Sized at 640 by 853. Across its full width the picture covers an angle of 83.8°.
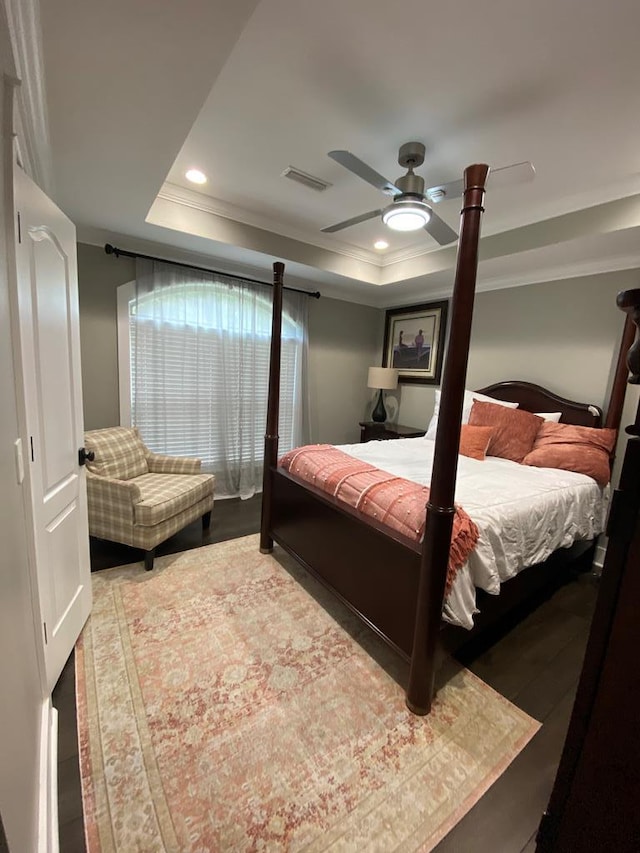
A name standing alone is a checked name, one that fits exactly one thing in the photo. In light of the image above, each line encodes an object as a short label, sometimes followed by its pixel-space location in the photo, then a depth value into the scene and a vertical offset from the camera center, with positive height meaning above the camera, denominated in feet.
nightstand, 13.75 -1.96
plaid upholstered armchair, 7.96 -3.02
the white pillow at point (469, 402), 11.08 -0.47
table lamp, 14.36 +0.09
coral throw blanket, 5.23 -1.99
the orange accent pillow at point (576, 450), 8.42 -1.44
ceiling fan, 5.44 +3.29
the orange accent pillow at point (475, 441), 9.70 -1.50
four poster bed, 4.50 -2.75
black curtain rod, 9.80 +3.17
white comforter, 5.38 -2.19
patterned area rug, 3.76 -4.67
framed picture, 13.99 +1.71
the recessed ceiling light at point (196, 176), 8.04 +4.41
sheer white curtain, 10.98 +0.20
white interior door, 4.36 -0.70
